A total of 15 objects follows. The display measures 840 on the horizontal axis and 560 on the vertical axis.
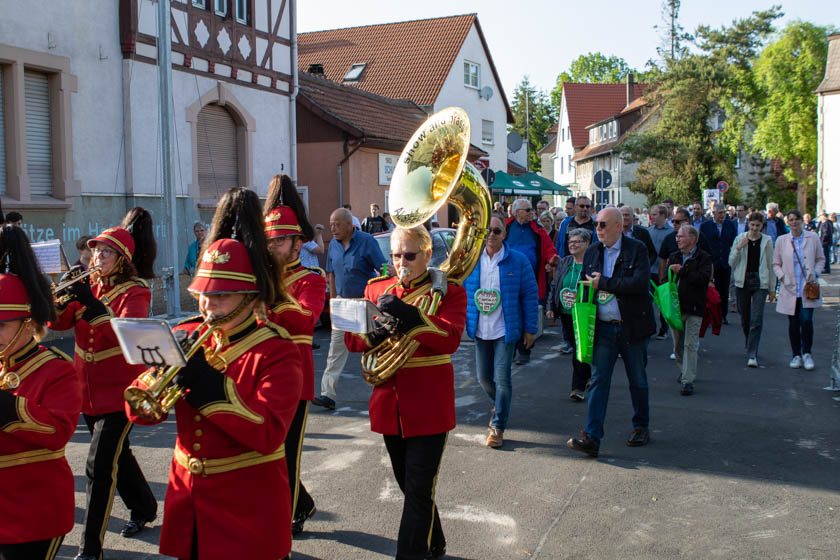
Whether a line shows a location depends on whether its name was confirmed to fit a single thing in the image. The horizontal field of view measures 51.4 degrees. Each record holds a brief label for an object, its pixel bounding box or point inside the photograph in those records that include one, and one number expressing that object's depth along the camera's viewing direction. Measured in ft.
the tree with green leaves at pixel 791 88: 153.99
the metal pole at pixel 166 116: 43.06
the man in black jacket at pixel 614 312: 22.03
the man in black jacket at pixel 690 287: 29.78
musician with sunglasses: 13.97
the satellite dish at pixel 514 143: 73.26
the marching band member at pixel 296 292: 15.57
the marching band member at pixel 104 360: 15.11
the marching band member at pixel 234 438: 9.78
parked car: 43.19
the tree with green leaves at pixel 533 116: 313.16
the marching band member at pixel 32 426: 10.66
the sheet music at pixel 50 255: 16.80
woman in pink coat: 33.83
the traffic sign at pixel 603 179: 70.79
